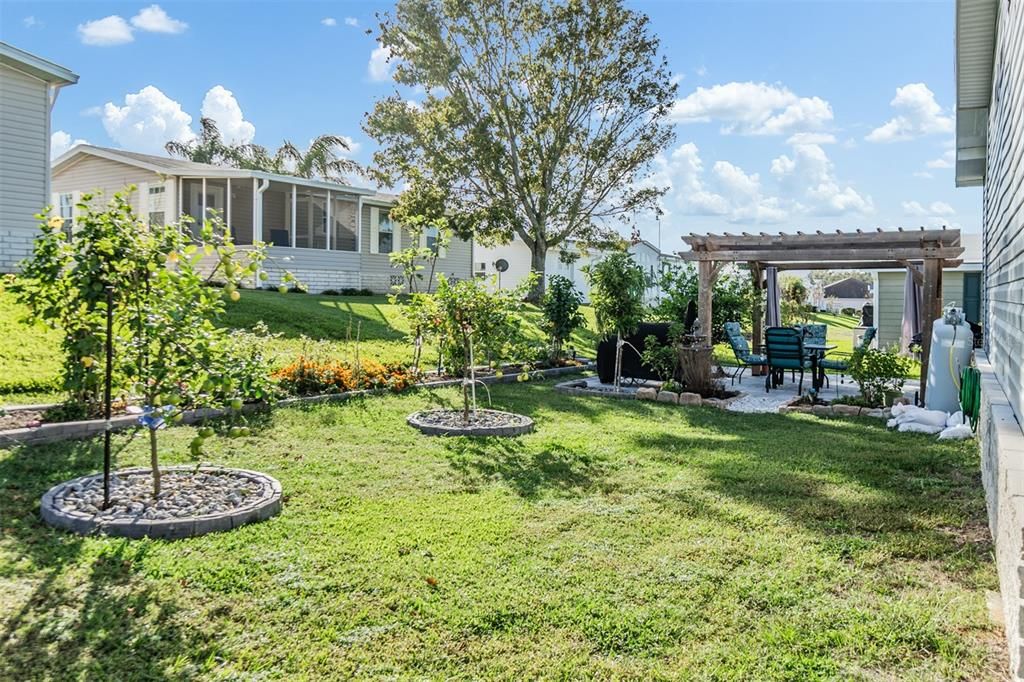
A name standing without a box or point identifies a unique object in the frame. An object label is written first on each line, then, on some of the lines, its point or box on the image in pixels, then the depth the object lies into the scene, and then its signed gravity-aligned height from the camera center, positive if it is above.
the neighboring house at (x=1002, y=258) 2.93 +0.64
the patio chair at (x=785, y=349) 10.18 -0.12
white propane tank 7.73 -0.22
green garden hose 6.38 -0.48
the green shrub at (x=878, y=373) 8.63 -0.38
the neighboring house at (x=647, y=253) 37.29 +4.70
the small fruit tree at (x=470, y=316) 7.29 +0.24
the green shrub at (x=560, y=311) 12.18 +0.49
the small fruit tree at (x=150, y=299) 3.89 +0.22
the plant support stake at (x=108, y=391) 3.96 -0.31
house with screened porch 19.02 +3.82
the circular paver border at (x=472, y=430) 6.64 -0.85
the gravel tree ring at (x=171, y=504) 3.83 -0.97
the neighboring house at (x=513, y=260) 31.86 +3.58
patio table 10.17 -0.33
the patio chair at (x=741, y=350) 11.38 -0.16
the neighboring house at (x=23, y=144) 13.63 +3.73
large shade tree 19.81 +6.59
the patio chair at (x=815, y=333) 12.62 +0.14
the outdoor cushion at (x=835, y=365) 10.26 -0.35
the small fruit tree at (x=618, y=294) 10.02 +0.65
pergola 9.59 +1.33
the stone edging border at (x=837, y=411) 8.24 -0.83
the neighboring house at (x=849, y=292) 55.18 +4.04
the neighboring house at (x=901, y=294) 18.36 +1.24
